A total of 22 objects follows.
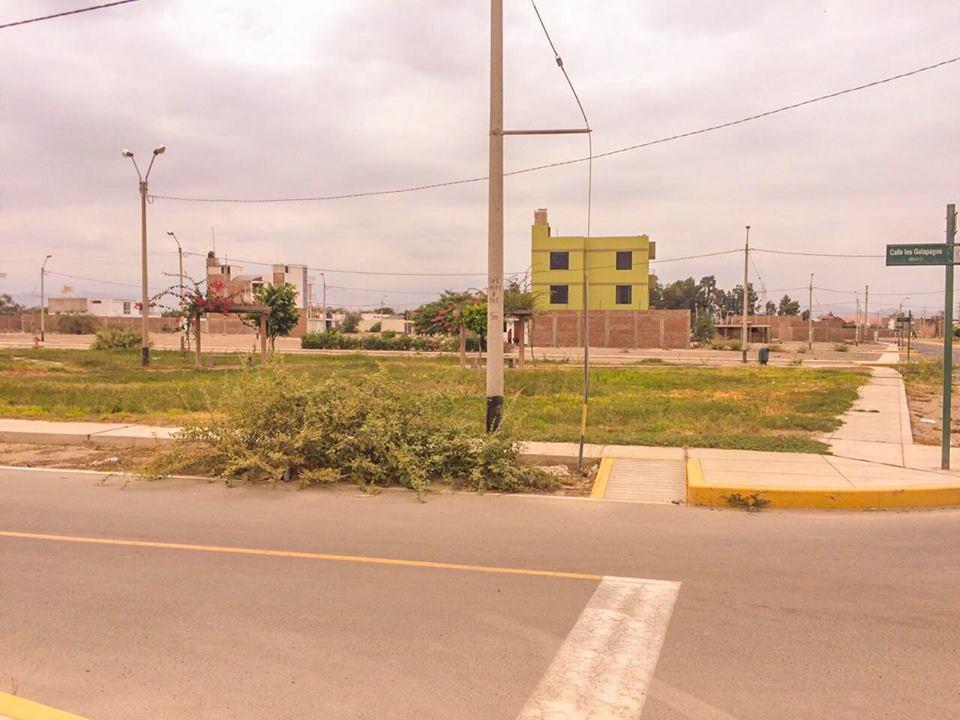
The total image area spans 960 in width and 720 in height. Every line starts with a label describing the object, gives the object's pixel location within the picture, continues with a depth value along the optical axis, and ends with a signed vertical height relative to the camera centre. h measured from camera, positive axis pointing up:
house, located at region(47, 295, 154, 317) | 124.00 +2.74
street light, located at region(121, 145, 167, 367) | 29.55 +2.20
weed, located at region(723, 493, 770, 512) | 8.25 -1.87
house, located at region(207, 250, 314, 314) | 93.96 +6.28
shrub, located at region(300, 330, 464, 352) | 59.97 -1.43
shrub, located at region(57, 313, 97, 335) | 90.06 -0.29
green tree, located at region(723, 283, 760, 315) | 147.75 +4.61
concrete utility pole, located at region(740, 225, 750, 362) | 43.83 +3.03
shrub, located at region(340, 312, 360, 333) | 92.30 -0.03
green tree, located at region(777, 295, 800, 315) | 150.50 +3.82
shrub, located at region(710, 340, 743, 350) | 68.55 -1.73
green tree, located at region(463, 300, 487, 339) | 29.48 +0.24
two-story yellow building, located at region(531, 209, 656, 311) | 68.50 +4.89
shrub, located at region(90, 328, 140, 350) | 48.62 -1.09
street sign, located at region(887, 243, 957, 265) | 9.37 +0.88
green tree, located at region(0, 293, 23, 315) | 148.50 +3.32
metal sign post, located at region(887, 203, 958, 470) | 9.33 +0.83
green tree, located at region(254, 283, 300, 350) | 42.94 +1.12
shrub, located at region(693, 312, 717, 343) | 81.44 -0.38
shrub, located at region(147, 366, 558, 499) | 9.23 -1.46
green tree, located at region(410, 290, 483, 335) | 31.20 +0.66
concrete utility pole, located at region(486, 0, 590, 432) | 10.52 +1.70
